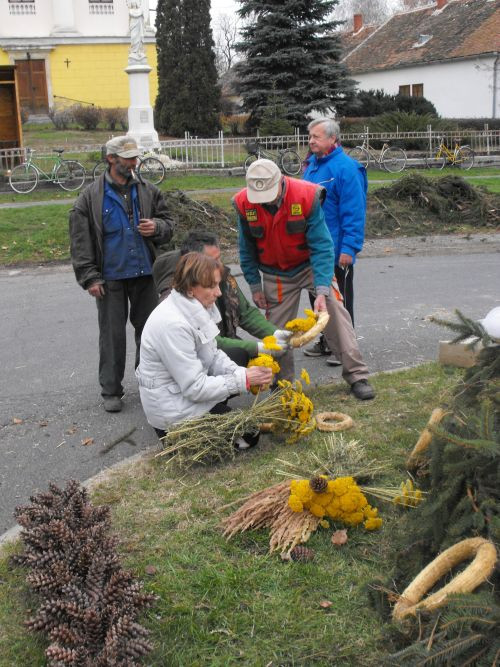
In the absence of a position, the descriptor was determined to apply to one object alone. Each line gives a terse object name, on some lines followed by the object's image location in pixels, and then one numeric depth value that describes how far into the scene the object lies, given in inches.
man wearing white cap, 211.2
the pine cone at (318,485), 146.9
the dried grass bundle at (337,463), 162.4
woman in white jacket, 181.3
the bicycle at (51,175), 717.3
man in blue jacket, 245.1
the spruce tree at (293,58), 1119.0
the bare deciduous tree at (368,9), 3646.7
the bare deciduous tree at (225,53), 2827.3
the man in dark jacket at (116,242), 220.8
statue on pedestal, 925.8
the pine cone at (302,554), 139.6
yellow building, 1609.3
